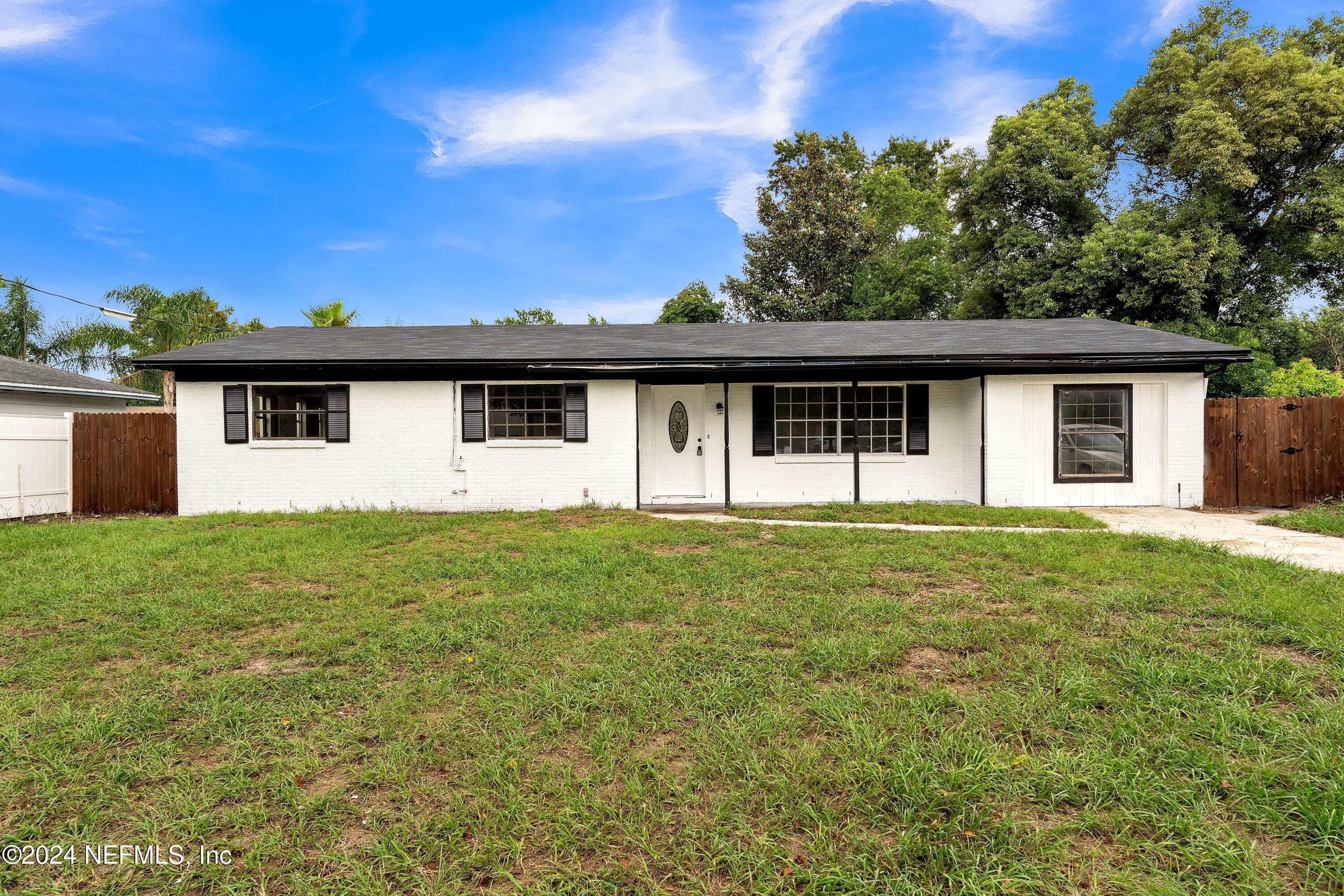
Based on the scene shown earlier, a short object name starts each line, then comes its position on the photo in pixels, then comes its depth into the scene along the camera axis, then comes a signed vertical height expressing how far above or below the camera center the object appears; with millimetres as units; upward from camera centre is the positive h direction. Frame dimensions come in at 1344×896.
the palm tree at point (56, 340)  21609 +4210
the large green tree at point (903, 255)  23094 +7886
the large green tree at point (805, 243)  21703 +7561
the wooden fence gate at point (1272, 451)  9523 -177
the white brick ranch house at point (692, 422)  9992 +427
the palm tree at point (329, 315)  22016 +5104
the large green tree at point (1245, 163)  15547 +7748
